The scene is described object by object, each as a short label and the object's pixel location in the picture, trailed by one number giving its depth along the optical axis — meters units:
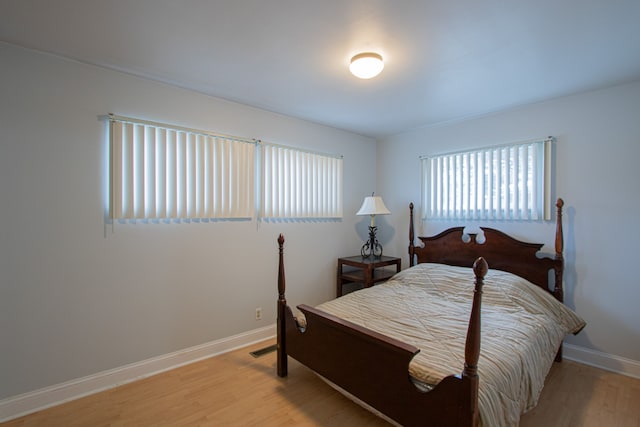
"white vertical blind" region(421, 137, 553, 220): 3.00
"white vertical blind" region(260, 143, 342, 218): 3.31
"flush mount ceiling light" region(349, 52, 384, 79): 2.08
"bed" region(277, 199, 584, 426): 1.46
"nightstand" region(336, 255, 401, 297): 3.57
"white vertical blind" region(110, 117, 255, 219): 2.43
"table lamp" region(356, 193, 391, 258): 3.81
